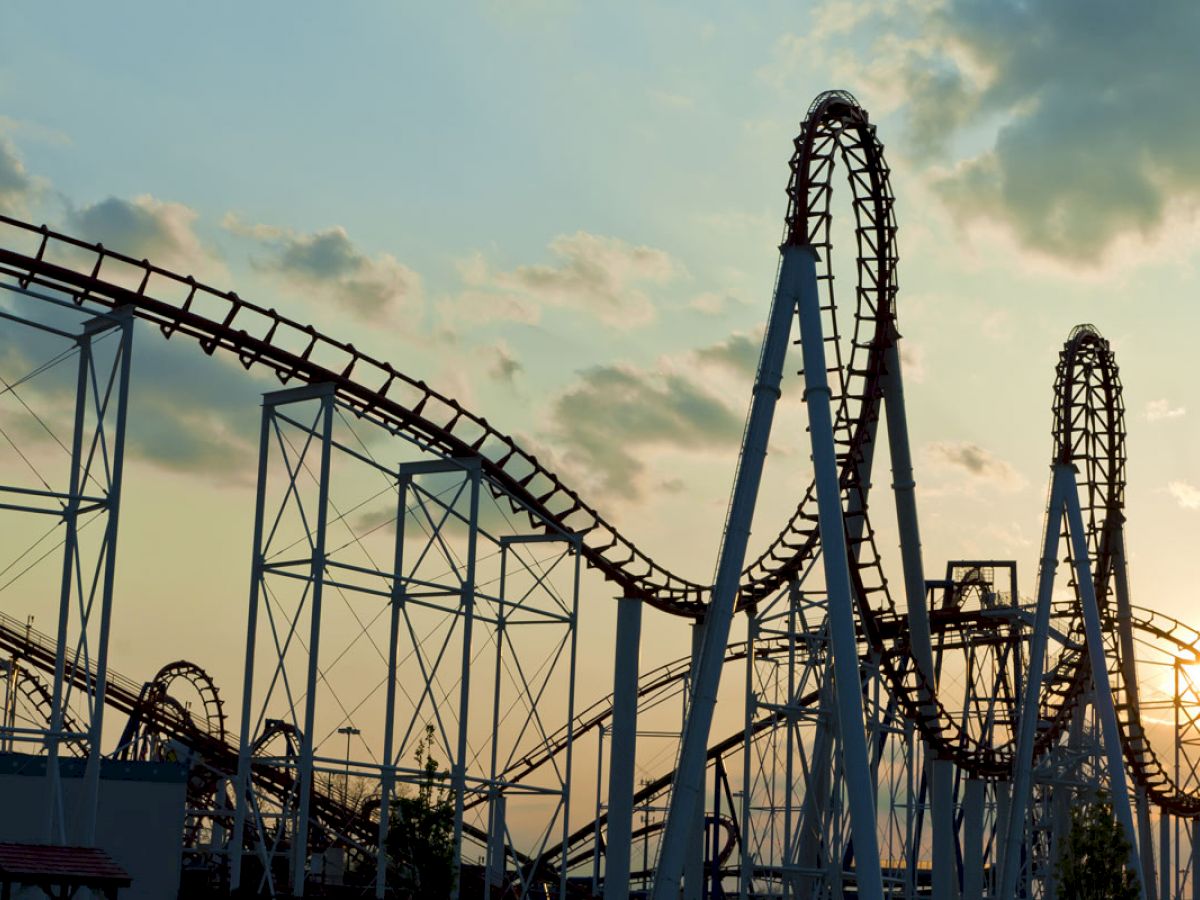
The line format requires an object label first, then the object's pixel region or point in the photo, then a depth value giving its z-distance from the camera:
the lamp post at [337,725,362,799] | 39.59
